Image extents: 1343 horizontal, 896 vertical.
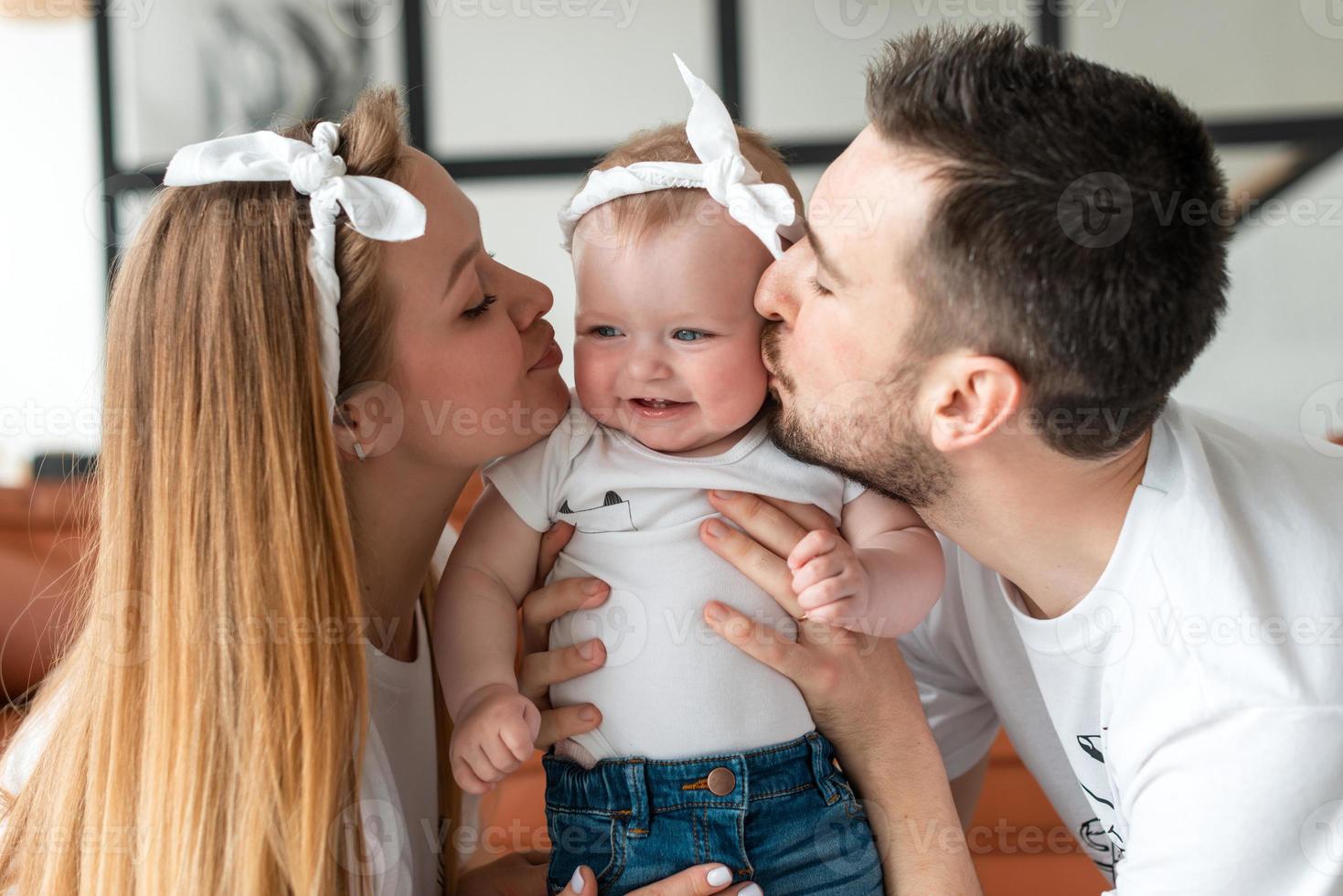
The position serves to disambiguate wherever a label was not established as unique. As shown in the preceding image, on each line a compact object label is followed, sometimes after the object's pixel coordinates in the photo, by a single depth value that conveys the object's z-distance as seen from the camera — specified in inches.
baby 56.0
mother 51.3
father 51.3
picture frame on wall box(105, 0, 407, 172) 175.0
